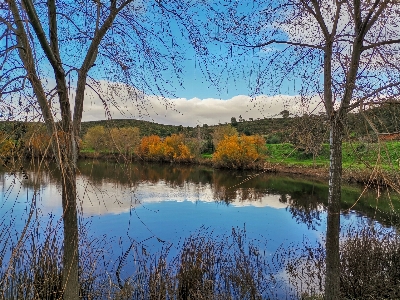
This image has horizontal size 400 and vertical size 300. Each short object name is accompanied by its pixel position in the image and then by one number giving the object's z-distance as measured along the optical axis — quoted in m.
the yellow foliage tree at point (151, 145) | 42.75
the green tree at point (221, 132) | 42.78
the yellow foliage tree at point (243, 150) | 34.84
